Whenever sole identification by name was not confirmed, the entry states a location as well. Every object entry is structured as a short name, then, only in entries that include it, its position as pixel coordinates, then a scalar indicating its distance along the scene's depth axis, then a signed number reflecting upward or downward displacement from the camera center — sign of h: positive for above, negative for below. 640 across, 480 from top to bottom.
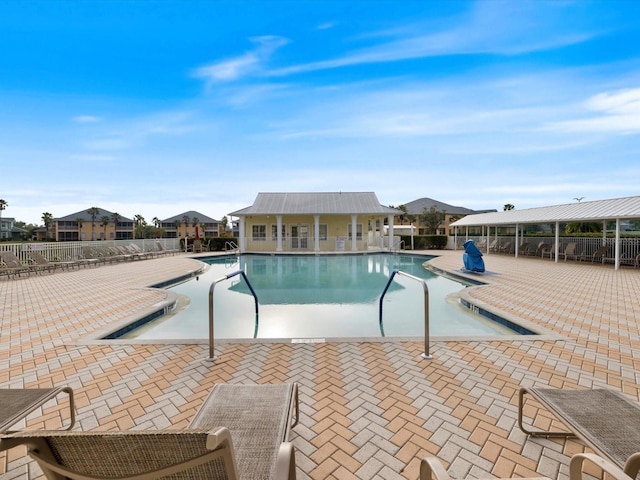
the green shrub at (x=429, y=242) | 25.88 -0.45
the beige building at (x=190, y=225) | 69.31 +2.97
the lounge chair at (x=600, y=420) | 1.75 -1.23
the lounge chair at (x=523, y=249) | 18.94 -0.78
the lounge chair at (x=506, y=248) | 20.38 -0.77
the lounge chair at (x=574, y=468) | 1.18 -1.03
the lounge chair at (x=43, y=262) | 12.39 -1.03
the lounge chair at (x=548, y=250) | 17.03 -0.78
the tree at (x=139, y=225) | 69.29 +3.01
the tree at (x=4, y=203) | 49.50 +5.94
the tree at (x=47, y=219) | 64.38 +3.95
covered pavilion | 12.97 +1.19
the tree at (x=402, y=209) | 54.86 +4.96
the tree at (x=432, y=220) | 39.38 +2.24
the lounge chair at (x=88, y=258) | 14.74 -1.04
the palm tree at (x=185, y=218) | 65.28 +4.19
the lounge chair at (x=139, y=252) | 18.92 -0.93
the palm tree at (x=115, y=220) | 68.19 +3.98
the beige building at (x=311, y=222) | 22.33 +1.22
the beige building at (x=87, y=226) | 64.31 +2.47
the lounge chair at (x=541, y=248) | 17.67 -0.68
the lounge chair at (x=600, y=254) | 14.68 -0.85
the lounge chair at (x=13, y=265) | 11.27 -1.04
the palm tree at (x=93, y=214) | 65.56 +5.10
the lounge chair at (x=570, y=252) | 15.89 -0.82
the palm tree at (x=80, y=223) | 64.62 +3.00
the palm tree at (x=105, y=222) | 66.69 +3.44
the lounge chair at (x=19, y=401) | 1.96 -1.18
